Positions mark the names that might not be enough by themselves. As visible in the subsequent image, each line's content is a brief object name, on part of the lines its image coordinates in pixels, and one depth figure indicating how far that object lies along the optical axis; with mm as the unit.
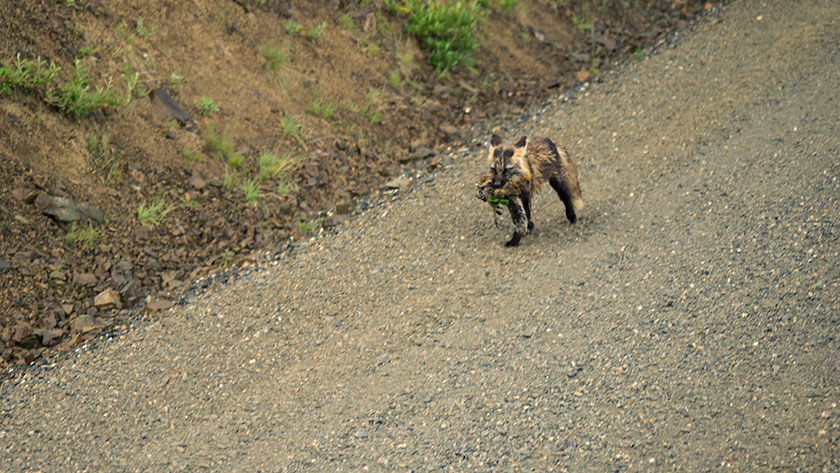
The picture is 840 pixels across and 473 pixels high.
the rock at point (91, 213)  15766
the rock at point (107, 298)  14930
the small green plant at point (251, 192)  17406
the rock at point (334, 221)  17219
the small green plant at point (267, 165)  18031
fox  14164
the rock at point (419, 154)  19359
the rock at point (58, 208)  15422
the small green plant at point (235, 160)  17891
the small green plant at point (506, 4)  23609
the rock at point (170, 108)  17828
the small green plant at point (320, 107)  19578
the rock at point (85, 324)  14453
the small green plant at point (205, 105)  18250
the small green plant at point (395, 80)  20953
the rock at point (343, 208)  17672
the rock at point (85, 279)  15070
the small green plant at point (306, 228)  17109
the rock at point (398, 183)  18344
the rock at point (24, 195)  15336
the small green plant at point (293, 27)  20420
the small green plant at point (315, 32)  20766
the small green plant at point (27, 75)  16187
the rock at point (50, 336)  14141
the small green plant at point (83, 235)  15414
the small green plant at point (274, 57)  19859
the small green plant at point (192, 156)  17516
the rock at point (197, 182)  17203
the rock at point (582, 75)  21923
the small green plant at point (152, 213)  16328
